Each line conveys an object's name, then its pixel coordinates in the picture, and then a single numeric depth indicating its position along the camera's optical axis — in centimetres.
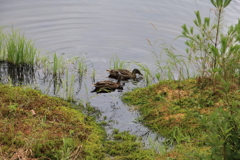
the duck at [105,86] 1650
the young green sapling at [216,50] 1376
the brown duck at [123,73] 1780
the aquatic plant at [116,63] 1869
